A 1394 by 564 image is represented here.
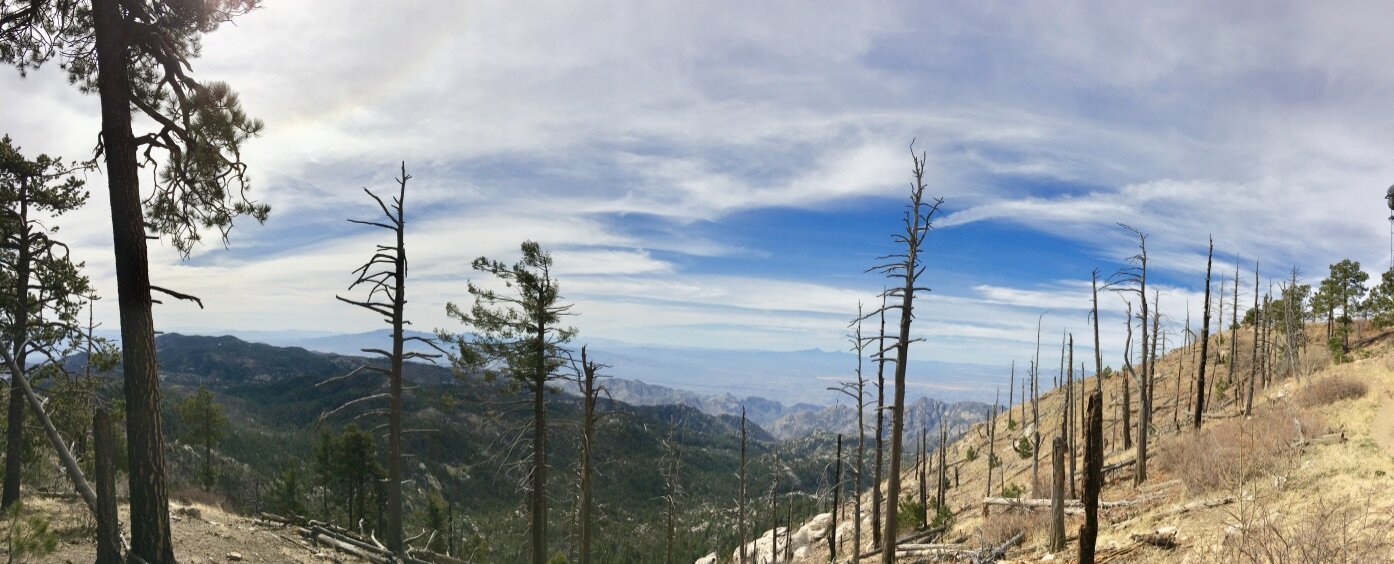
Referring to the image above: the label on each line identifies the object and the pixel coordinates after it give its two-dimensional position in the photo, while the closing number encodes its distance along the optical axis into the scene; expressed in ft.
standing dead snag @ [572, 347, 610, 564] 57.93
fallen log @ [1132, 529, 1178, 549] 39.29
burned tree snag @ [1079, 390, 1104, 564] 33.40
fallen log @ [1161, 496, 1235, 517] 45.15
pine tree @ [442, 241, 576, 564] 61.62
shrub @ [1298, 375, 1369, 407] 80.07
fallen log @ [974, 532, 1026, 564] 52.60
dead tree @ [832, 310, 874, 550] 71.28
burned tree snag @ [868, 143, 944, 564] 52.70
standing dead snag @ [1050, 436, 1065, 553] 43.39
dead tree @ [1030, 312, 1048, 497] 77.61
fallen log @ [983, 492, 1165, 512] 57.88
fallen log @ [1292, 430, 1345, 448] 57.41
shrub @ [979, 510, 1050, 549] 57.77
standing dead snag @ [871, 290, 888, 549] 75.92
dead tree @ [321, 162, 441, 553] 48.62
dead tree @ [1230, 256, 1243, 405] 120.47
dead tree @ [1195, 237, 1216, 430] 80.61
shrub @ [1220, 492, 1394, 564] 27.45
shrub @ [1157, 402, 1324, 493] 51.62
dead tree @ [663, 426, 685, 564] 97.75
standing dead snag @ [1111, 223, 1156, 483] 66.57
